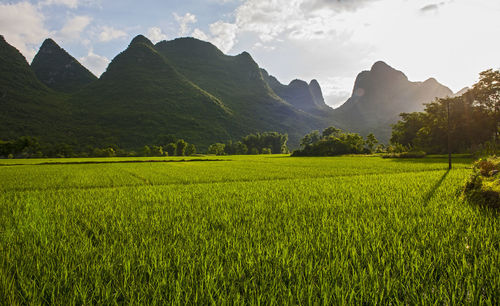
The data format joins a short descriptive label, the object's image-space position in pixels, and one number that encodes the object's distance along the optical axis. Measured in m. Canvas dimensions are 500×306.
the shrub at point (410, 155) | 33.92
